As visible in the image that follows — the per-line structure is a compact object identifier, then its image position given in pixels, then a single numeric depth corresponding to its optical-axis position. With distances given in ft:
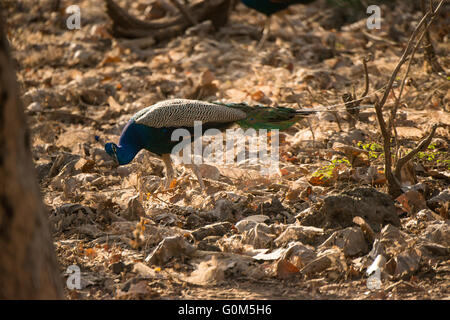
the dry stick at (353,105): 29.22
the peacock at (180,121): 27.37
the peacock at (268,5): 49.33
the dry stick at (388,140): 21.07
